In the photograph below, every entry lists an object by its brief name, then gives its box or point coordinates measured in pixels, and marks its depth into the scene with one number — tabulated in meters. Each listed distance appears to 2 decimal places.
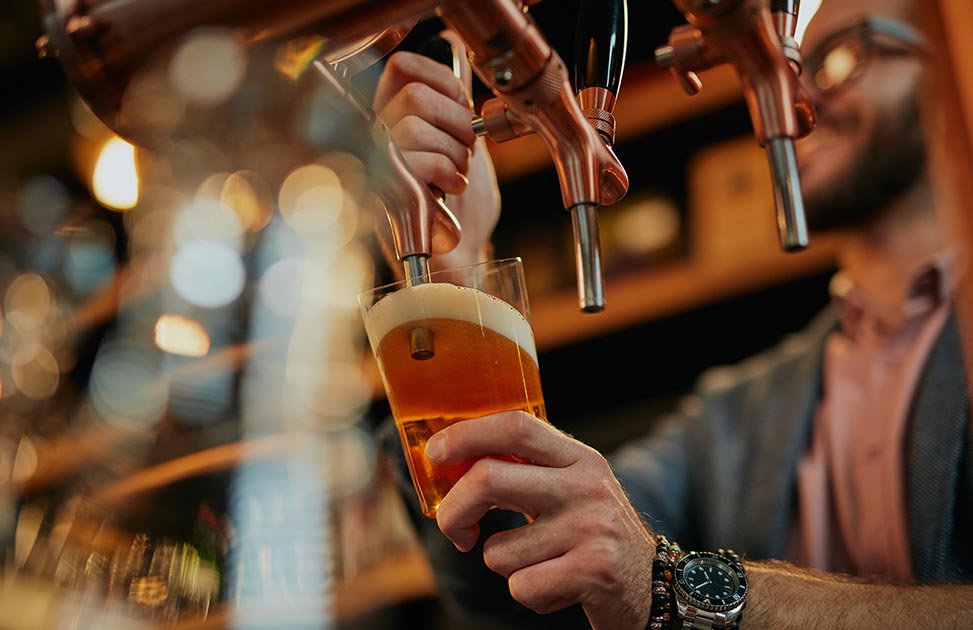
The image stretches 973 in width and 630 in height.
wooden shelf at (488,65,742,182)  2.07
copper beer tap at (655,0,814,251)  0.52
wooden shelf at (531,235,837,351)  1.98
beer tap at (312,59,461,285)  0.66
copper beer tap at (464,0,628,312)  0.53
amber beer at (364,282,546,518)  0.67
